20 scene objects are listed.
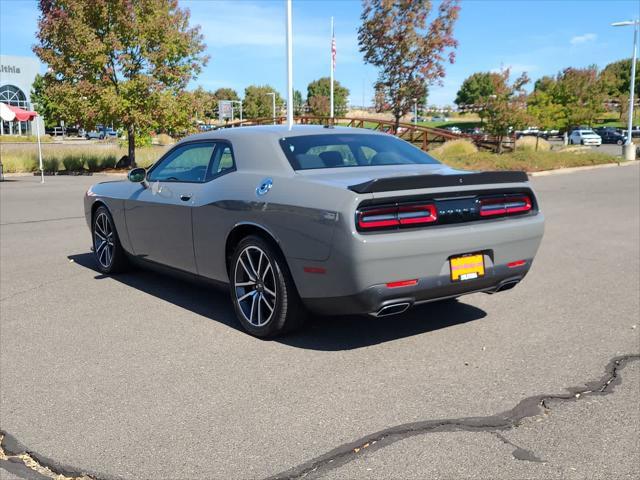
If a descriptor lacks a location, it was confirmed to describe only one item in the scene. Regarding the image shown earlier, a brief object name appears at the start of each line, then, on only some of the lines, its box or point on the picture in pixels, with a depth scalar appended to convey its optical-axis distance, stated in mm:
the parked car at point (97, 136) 76275
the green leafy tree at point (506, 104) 29422
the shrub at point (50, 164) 27828
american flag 37872
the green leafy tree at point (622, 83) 83525
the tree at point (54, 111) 25531
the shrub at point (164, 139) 58222
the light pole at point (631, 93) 34606
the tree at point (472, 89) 123062
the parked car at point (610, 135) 60788
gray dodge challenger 3994
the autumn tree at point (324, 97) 91188
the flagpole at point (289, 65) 23016
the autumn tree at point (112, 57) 24531
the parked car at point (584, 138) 53688
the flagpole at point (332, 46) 37925
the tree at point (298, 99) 113350
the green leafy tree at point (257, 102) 100375
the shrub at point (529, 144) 33491
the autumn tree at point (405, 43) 29703
